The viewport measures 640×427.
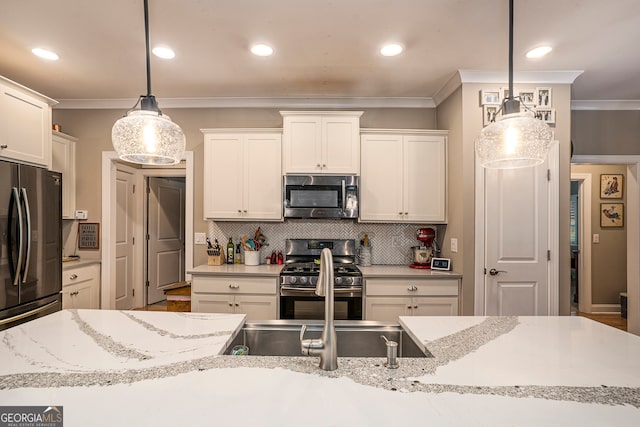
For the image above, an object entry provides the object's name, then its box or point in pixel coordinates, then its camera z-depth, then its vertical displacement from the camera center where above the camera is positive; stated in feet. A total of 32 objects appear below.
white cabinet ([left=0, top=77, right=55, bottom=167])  8.05 +2.44
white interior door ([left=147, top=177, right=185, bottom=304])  15.53 -0.87
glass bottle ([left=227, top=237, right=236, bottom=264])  11.10 -1.13
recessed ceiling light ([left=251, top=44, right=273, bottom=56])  7.84 +4.15
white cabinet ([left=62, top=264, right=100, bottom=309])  10.00 -2.28
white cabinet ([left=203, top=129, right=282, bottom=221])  10.48 +1.43
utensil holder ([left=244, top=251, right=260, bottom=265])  10.75 -1.32
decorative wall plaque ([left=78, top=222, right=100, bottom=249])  11.68 -0.65
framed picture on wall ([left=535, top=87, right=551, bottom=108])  9.24 +3.53
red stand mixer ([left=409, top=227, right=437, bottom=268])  10.64 -0.98
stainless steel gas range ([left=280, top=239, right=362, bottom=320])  9.25 -2.20
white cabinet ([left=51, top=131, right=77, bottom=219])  10.88 +1.80
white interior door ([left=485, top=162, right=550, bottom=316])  9.02 -0.66
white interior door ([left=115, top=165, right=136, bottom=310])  13.17 -0.74
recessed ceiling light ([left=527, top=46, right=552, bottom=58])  7.79 +4.13
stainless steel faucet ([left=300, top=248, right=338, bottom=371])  3.35 -1.27
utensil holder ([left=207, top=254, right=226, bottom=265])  10.70 -1.36
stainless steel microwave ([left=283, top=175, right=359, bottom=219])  10.18 +0.67
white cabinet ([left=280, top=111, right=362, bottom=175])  10.19 +2.28
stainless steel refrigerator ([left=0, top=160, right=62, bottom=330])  7.38 -0.64
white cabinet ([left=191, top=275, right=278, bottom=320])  9.52 -2.29
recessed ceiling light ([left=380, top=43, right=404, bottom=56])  7.75 +4.15
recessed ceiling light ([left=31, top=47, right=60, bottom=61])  7.97 +4.09
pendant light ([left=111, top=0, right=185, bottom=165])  4.43 +1.16
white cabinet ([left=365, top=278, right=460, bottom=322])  9.45 -2.29
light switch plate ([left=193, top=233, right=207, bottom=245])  11.62 -0.72
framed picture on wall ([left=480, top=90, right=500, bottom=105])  9.14 +3.45
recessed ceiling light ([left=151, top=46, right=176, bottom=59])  7.91 +4.13
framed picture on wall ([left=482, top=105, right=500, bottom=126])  9.13 +3.06
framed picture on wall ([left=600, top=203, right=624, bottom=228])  15.15 +0.26
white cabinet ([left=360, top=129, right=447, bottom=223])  10.43 +1.42
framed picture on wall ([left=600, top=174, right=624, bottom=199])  15.15 +1.57
